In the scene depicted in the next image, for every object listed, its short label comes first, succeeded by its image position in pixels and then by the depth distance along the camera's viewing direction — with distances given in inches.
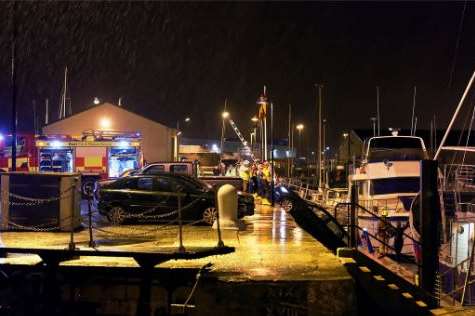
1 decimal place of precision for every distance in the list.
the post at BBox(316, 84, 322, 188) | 1739.4
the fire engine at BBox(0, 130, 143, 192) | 1099.9
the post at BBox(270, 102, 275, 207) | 954.7
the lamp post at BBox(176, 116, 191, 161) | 1565.3
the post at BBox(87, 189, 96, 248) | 412.5
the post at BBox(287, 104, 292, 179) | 2254.4
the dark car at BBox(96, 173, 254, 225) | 661.9
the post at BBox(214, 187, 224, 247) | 394.4
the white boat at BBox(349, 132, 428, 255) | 855.7
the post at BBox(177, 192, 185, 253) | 373.0
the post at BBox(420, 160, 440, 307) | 464.8
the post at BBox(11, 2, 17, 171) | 738.8
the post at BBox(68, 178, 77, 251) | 383.7
